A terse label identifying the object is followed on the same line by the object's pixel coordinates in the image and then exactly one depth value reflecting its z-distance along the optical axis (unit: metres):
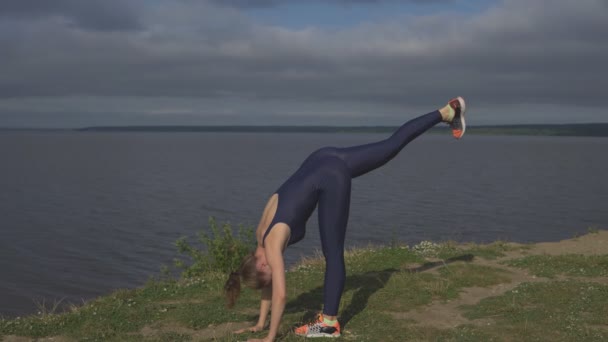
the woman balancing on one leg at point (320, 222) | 7.42
